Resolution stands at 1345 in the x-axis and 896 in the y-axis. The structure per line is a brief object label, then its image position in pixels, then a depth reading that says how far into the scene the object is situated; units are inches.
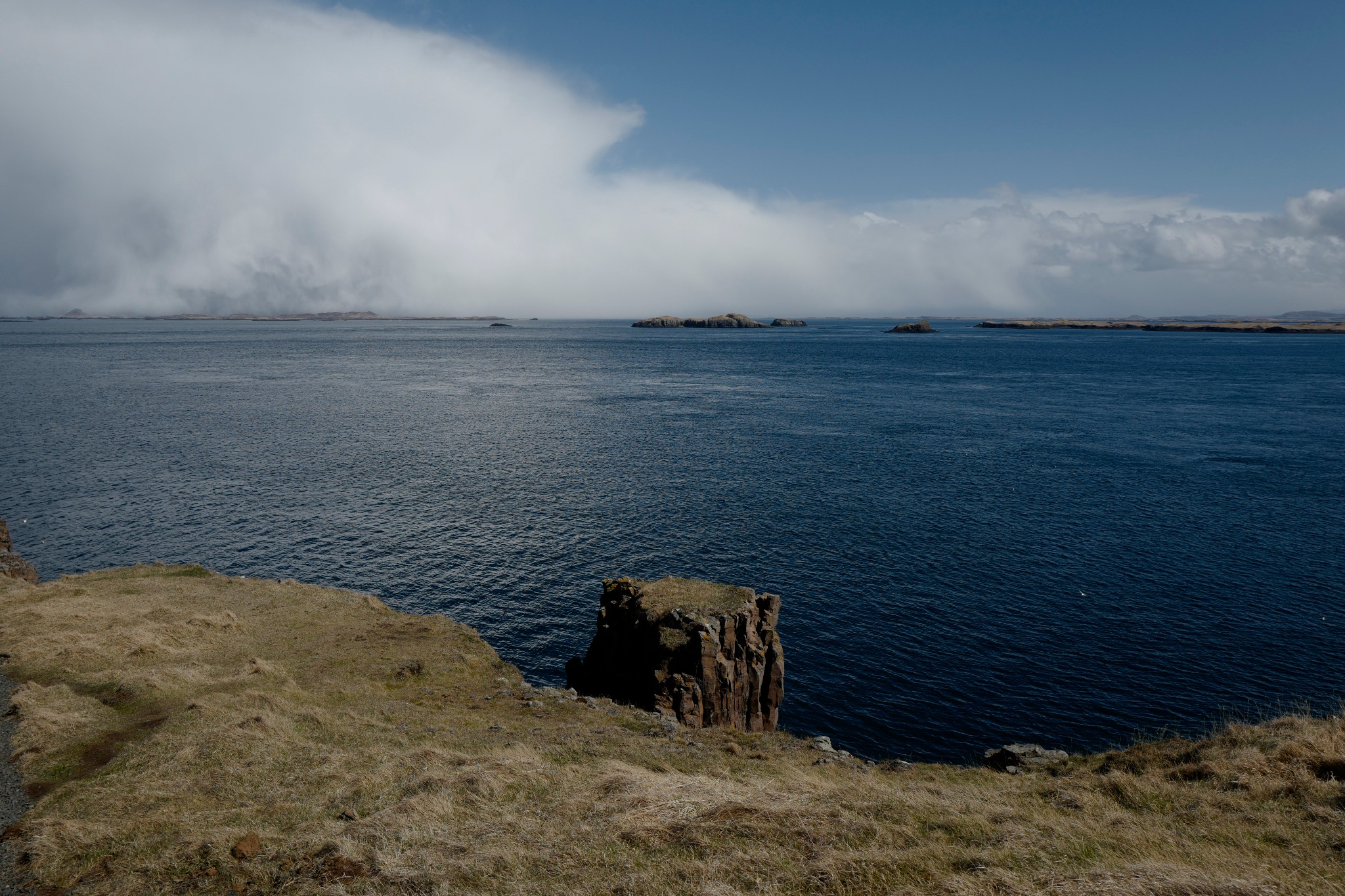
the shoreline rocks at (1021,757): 1127.0
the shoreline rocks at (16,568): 1935.3
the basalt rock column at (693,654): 1429.6
